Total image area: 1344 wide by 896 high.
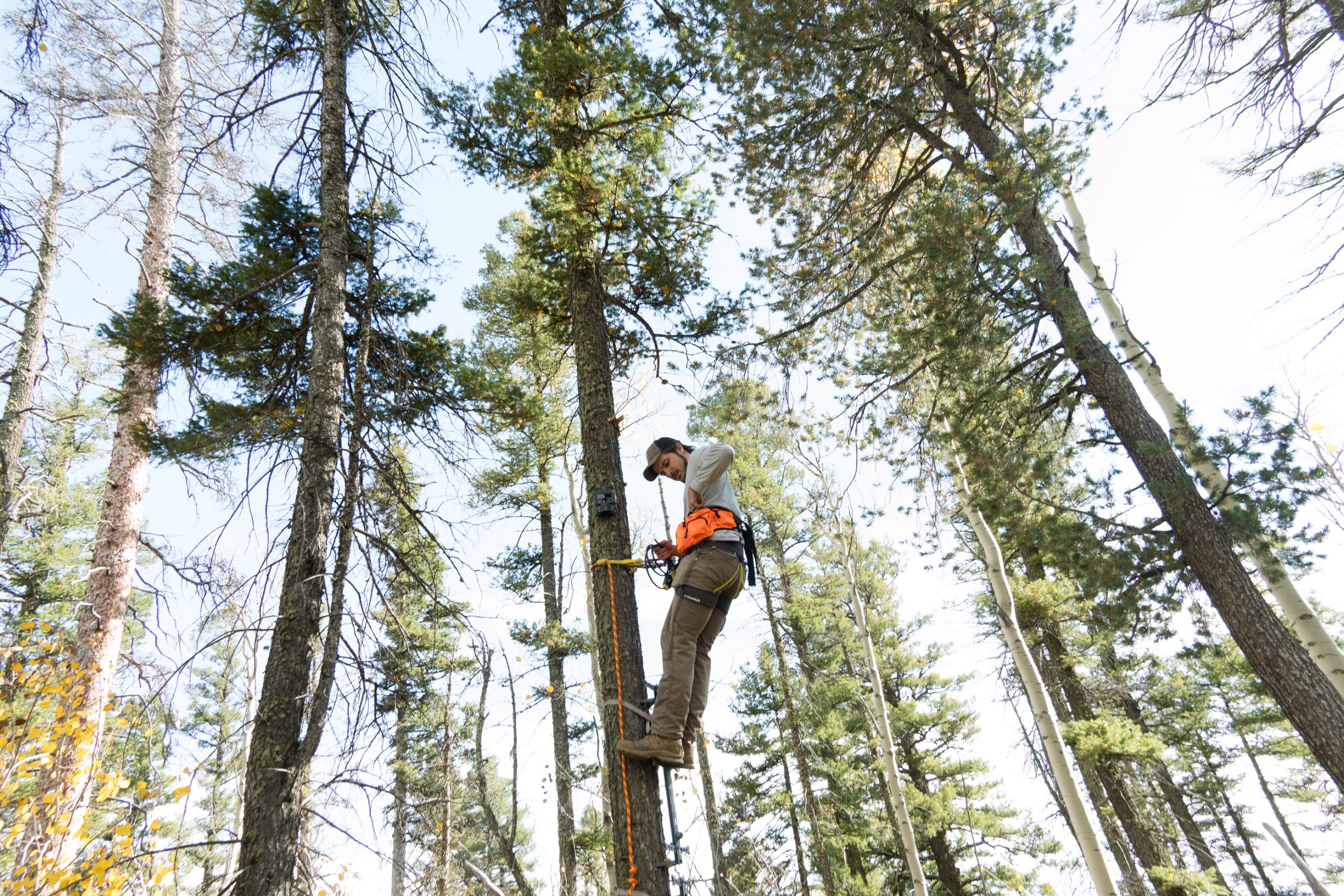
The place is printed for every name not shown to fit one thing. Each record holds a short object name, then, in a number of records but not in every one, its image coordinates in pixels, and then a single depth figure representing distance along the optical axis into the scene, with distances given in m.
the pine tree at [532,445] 6.39
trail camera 4.05
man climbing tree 3.57
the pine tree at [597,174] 4.75
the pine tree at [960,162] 4.95
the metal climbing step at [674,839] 3.28
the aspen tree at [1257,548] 4.99
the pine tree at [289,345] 4.76
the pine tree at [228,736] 3.35
